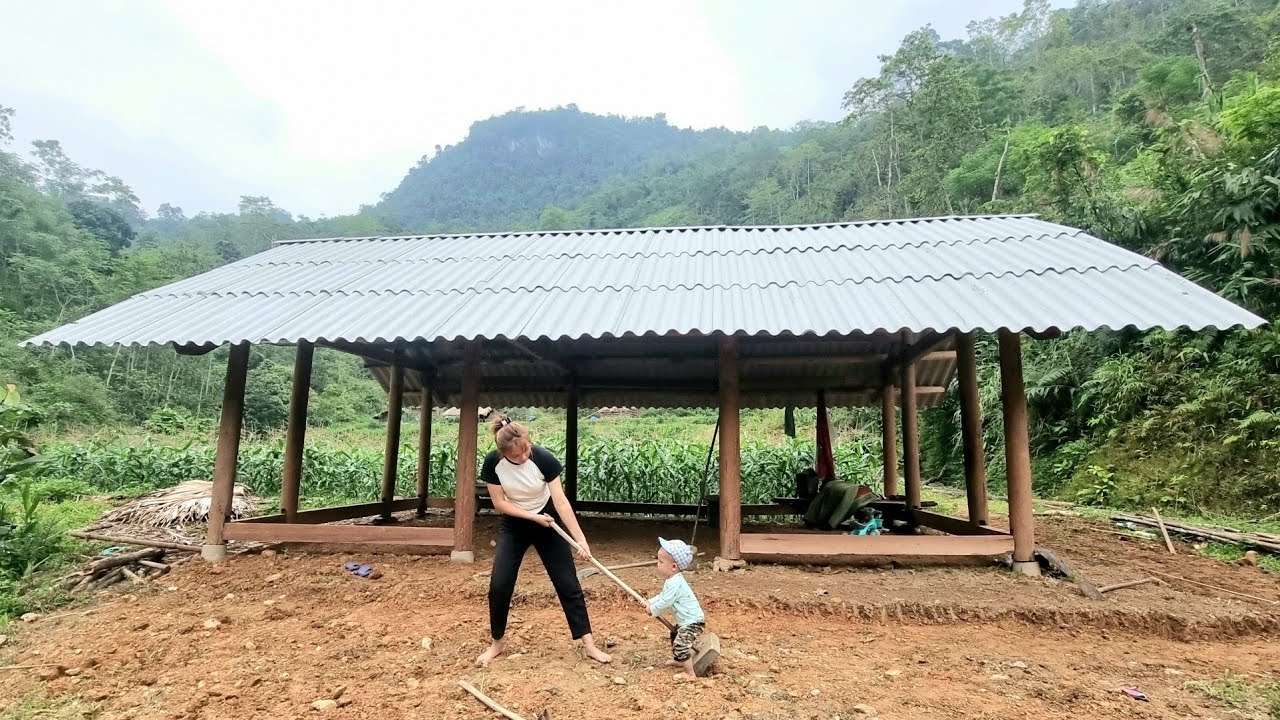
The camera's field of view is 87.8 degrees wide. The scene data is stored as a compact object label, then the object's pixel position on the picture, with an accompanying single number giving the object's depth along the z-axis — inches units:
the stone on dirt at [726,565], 211.2
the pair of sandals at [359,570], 213.5
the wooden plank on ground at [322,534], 233.9
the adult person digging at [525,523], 135.5
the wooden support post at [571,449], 359.6
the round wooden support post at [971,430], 232.1
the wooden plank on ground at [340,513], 279.5
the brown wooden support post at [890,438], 327.9
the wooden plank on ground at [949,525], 228.0
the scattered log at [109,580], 210.5
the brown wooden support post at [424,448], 359.3
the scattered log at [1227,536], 236.1
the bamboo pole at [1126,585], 186.4
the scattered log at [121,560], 218.5
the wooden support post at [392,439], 334.0
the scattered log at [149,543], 241.9
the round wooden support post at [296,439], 273.0
